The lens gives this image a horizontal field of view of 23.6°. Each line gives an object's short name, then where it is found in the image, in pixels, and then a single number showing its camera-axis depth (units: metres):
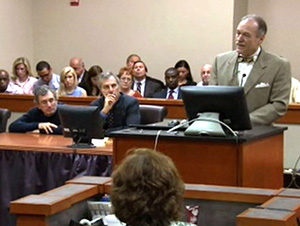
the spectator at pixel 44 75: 9.46
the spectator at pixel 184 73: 9.30
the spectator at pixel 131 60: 9.46
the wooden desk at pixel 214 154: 3.53
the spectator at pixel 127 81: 8.34
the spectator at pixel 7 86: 8.92
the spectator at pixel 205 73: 9.02
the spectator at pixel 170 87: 8.86
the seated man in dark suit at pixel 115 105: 6.18
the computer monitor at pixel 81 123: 5.27
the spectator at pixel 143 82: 9.18
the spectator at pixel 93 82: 9.16
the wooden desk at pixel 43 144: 5.21
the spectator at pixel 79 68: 9.94
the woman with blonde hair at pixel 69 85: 8.45
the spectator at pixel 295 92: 8.61
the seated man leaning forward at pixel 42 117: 6.32
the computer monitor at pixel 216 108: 3.59
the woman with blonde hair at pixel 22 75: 9.48
